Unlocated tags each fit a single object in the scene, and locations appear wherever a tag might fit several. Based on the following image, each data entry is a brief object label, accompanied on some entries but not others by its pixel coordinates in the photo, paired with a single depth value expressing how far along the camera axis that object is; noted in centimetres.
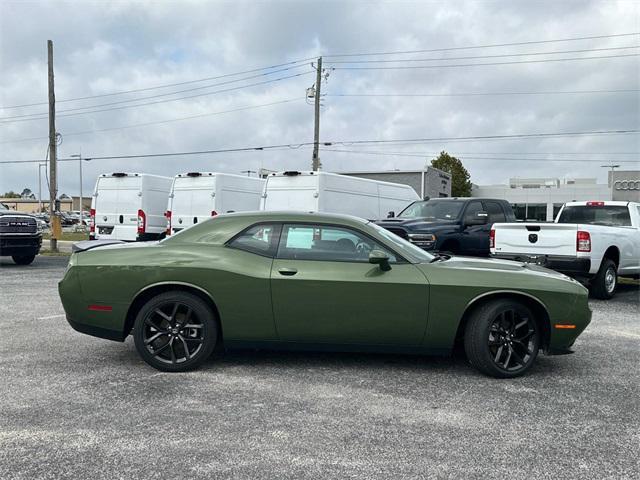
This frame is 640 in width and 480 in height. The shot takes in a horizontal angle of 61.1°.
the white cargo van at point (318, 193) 1227
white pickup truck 885
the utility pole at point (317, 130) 2503
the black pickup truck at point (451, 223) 982
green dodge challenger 456
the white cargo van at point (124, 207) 1484
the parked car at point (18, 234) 1308
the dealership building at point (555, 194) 4734
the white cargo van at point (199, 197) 1382
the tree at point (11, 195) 13025
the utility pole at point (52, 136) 1984
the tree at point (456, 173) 5322
